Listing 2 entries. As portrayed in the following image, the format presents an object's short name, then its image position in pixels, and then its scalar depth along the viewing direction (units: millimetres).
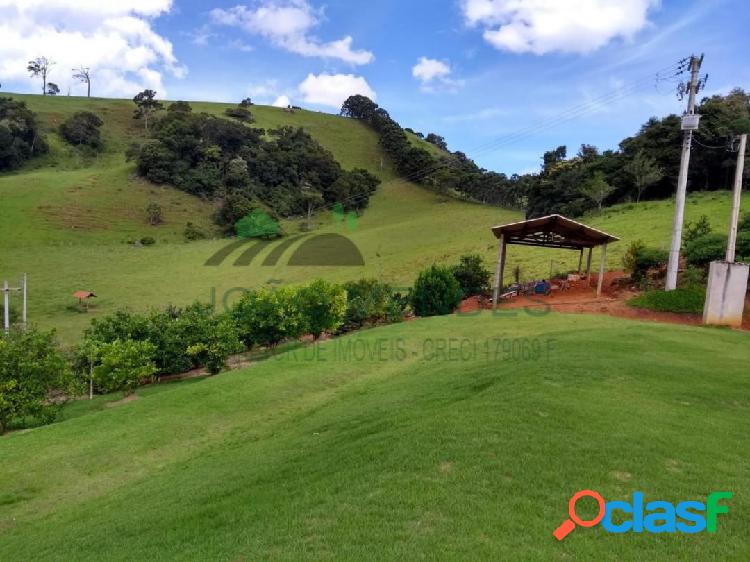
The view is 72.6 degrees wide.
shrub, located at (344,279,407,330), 19547
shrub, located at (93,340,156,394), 13313
